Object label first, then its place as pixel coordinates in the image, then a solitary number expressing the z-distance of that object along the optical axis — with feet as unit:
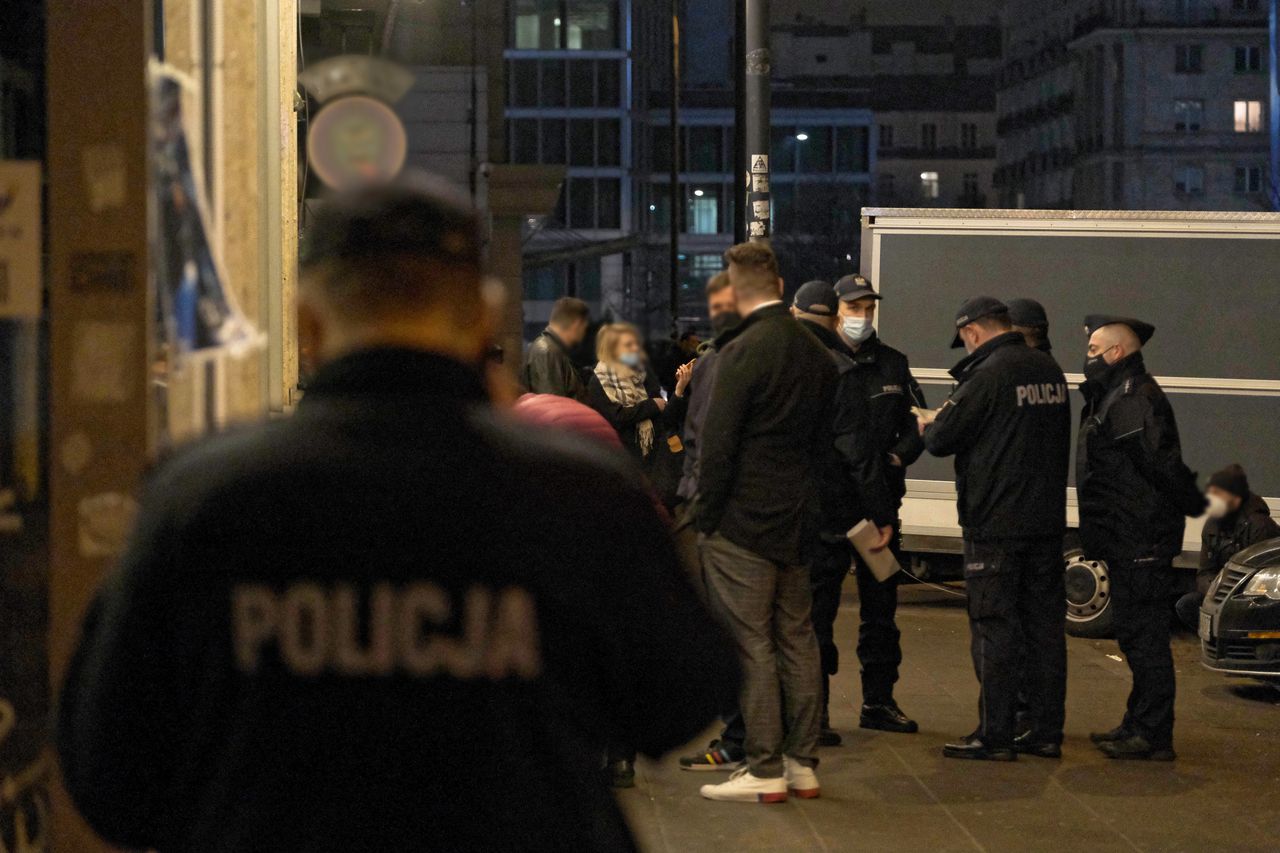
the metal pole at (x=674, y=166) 103.55
